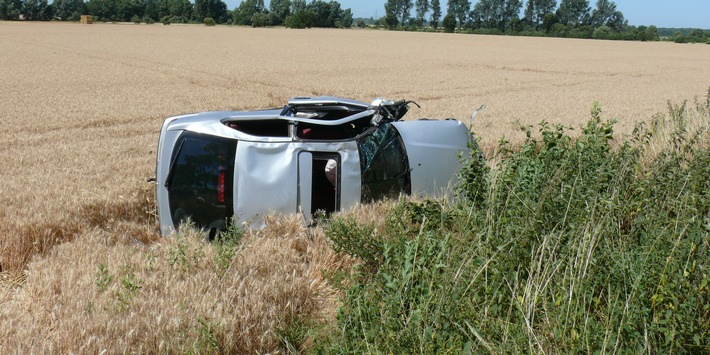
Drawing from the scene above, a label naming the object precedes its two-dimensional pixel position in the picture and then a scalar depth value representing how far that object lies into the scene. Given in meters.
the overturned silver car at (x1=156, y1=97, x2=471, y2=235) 6.04
